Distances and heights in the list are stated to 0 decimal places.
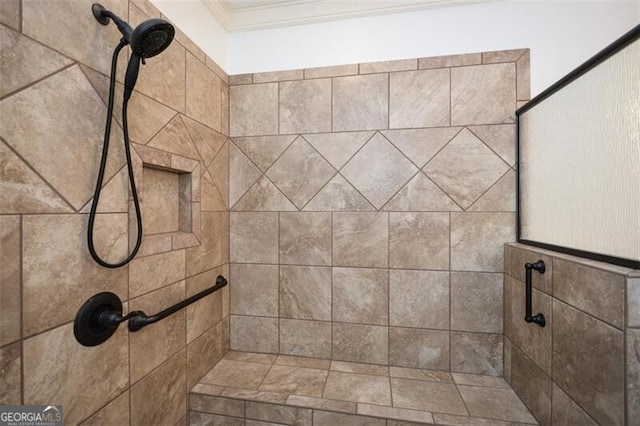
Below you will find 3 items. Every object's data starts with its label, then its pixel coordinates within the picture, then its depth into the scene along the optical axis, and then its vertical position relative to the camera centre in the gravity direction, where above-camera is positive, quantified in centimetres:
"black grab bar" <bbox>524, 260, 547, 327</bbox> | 111 -31
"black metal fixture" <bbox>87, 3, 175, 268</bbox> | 83 +51
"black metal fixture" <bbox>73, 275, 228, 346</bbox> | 87 -36
